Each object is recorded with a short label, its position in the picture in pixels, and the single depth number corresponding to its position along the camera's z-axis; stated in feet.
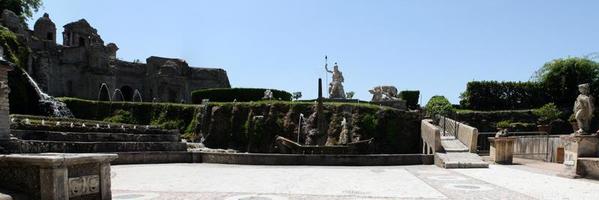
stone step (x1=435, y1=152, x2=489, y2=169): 53.98
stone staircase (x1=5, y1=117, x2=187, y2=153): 59.26
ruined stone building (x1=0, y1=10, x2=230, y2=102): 134.82
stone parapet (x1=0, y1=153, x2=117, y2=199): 21.61
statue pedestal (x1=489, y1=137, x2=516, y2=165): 61.16
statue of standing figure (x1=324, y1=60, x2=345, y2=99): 137.18
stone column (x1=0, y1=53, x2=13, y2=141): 35.60
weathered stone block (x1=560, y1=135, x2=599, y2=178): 42.80
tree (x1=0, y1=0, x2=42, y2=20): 151.02
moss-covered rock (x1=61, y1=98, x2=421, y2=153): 118.21
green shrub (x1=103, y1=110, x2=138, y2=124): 121.29
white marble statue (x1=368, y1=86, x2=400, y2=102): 140.67
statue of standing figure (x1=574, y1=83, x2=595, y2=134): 43.65
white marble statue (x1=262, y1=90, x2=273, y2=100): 138.08
